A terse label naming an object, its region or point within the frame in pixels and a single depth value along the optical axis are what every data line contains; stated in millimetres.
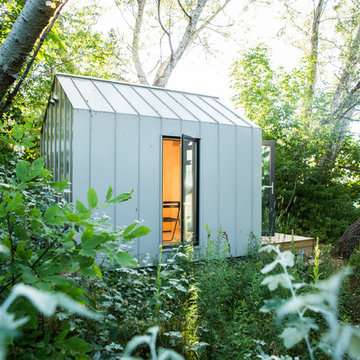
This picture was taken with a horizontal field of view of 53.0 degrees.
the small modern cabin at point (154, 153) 4320
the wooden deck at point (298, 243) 5875
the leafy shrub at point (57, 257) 877
